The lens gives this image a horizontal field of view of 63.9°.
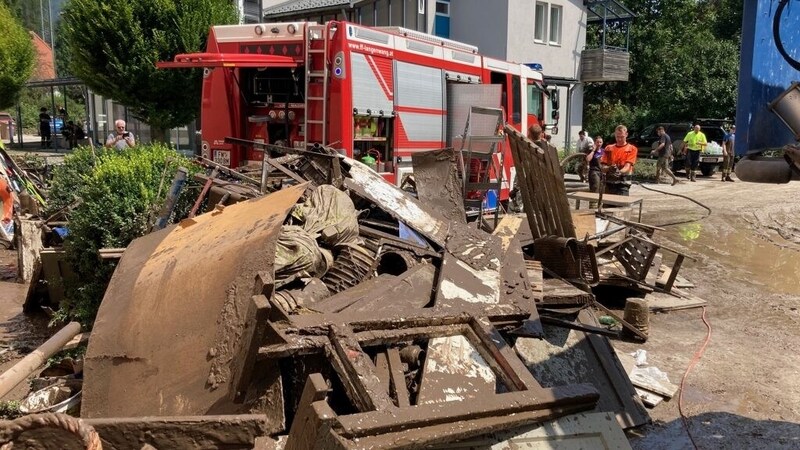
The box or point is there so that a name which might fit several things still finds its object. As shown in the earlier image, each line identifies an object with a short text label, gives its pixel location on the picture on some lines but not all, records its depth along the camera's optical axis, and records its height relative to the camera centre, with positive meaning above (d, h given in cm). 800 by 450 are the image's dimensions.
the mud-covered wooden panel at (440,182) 668 -58
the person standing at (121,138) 1010 -25
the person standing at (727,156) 2117 -79
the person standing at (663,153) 1878 -66
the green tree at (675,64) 2862 +311
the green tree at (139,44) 1510 +187
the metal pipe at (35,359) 349 -142
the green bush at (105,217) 596 -89
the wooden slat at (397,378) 322 -132
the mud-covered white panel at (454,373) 337 -134
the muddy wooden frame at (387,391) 265 -124
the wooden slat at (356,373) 296 -120
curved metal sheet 338 -116
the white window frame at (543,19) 2474 +422
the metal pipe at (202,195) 573 -65
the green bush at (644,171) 2123 -134
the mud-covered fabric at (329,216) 486 -70
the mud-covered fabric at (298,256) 426 -89
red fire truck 831 +50
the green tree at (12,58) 2297 +226
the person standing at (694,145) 2045 -44
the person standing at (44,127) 2853 -27
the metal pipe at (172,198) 584 -68
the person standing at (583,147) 1952 -55
